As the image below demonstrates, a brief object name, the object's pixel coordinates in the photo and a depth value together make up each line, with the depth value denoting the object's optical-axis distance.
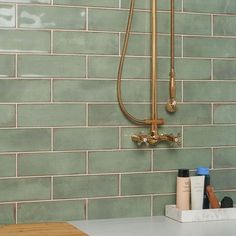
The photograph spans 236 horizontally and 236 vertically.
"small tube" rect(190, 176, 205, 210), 2.04
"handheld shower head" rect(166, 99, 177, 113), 2.12
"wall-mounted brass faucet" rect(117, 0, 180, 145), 2.07
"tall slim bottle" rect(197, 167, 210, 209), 2.09
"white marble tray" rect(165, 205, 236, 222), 2.01
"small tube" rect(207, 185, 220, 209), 2.06
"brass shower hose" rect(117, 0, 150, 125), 2.06
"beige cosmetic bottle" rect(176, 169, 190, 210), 2.04
